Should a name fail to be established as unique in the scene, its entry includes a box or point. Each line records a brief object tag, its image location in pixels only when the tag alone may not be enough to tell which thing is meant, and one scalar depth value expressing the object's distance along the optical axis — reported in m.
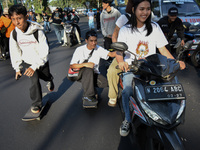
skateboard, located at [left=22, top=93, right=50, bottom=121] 3.17
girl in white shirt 2.47
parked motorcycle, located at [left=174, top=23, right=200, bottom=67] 5.37
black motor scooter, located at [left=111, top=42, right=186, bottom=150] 1.76
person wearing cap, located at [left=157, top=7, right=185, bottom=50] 4.81
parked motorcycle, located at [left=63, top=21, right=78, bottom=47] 9.56
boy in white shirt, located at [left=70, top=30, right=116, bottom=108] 3.31
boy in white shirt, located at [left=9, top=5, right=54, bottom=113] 3.06
